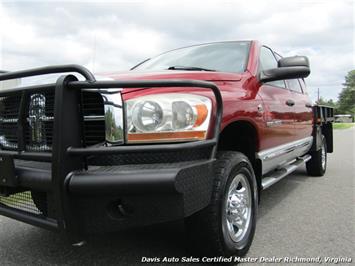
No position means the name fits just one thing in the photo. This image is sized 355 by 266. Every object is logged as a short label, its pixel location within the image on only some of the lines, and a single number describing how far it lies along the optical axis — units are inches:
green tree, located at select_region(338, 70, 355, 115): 3681.1
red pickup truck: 78.1
